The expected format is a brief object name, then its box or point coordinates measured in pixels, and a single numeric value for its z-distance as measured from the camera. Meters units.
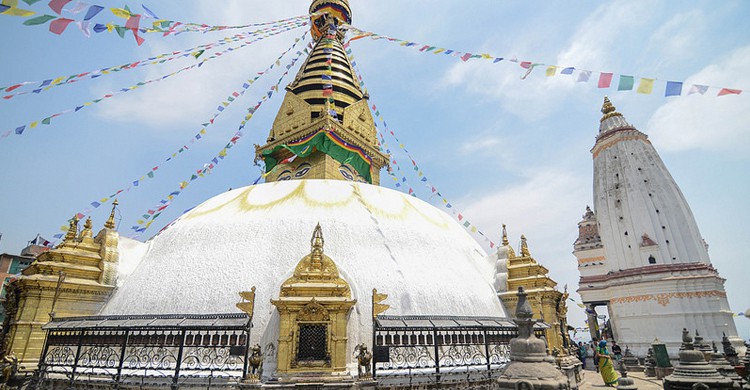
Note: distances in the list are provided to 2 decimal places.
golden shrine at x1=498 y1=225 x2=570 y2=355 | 10.39
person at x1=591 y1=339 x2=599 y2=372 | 14.03
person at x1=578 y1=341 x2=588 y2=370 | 15.81
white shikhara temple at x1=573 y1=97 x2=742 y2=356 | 20.45
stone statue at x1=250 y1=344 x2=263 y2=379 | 6.44
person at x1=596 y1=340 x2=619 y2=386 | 9.57
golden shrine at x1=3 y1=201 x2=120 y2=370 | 8.71
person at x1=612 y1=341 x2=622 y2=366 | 16.33
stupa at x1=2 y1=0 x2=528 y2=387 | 7.13
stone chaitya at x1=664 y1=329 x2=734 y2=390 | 4.98
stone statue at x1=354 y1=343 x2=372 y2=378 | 6.71
